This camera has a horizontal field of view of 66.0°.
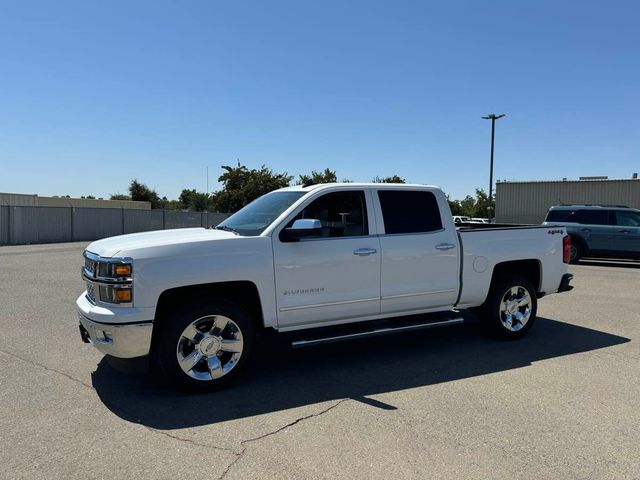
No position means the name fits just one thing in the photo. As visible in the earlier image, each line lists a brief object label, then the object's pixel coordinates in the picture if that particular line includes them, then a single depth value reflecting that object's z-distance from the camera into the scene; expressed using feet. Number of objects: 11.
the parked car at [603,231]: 51.08
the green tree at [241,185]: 156.66
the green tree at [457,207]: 217.01
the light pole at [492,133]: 109.91
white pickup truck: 13.97
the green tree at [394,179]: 170.40
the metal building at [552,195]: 98.98
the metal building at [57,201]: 167.78
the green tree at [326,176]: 168.78
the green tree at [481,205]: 190.92
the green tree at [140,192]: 272.92
